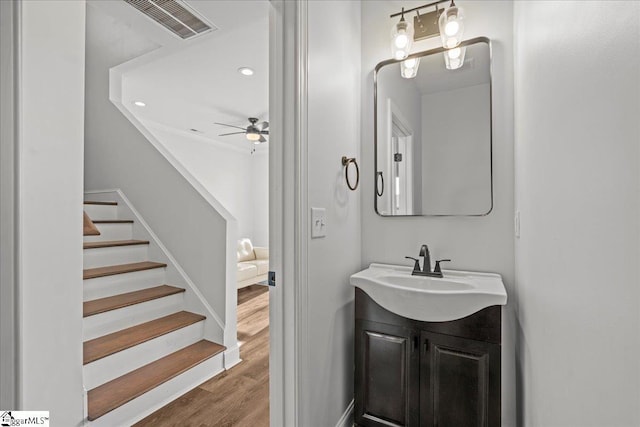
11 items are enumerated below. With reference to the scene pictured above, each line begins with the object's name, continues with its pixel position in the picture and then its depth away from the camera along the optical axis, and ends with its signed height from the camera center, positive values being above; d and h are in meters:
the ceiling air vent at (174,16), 2.20 +1.54
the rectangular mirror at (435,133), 1.65 +0.48
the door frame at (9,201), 0.66 +0.03
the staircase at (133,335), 1.79 -0.84
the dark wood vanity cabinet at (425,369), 1.30 -0.72
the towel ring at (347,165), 1.61 +0.28
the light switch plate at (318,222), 1.33 -0.03
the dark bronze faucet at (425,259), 1.62 -0.23
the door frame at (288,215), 1.24 +0.00
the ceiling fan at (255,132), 4.42 +1.25
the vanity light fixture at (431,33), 1.58 +1.01
